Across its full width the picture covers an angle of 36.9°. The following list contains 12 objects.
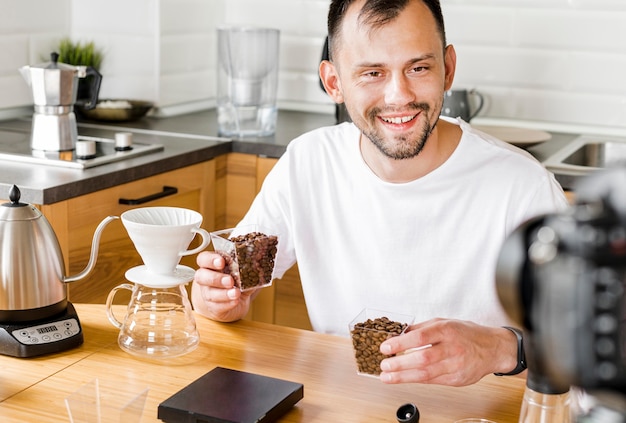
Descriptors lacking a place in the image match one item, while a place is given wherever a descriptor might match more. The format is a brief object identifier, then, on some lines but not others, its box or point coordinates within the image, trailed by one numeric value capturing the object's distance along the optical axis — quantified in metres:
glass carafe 1.60
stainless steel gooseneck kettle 1.59
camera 0.62
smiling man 1.84
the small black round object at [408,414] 1.35
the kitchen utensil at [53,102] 2.62
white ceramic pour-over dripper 1.53
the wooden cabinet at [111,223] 2.35
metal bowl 3.20
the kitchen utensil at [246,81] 3.12
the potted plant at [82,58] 3.13
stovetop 2.54
